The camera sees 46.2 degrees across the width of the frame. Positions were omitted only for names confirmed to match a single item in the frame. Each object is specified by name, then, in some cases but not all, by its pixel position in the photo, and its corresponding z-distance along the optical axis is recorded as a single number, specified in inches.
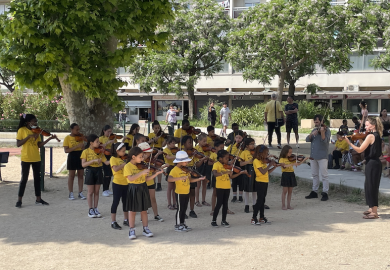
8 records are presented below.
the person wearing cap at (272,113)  553.0
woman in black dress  305.9
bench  455.8
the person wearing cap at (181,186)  274.9
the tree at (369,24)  903.7
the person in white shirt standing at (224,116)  800.4
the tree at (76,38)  373.7
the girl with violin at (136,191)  262.2
